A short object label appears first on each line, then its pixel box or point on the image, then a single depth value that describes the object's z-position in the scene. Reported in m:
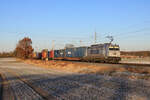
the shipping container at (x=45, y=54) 62.70
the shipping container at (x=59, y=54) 50.27
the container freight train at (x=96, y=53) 29.00
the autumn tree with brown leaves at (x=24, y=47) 71.88
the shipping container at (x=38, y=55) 75.57
